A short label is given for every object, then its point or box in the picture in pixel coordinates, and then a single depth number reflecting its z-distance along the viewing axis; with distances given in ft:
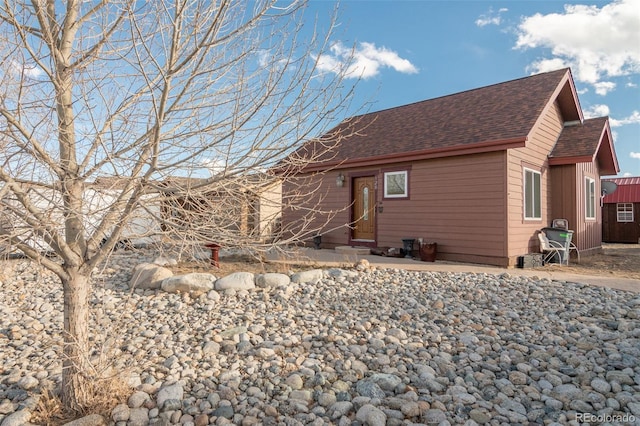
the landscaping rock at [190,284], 17.67
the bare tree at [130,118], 7.22
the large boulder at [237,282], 17.79
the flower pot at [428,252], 26.73
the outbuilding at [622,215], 56.90
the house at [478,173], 25.09
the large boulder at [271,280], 18.16
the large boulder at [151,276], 18.76
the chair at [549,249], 27.32
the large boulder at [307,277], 18.99
